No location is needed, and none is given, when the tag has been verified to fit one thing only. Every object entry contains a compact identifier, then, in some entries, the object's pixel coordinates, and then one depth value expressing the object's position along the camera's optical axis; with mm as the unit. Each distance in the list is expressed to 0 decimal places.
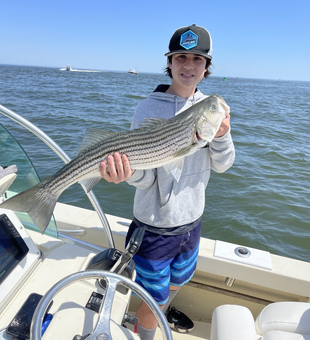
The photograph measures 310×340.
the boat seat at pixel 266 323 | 2104
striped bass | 2191
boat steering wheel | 1558
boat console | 1779
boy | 2377
